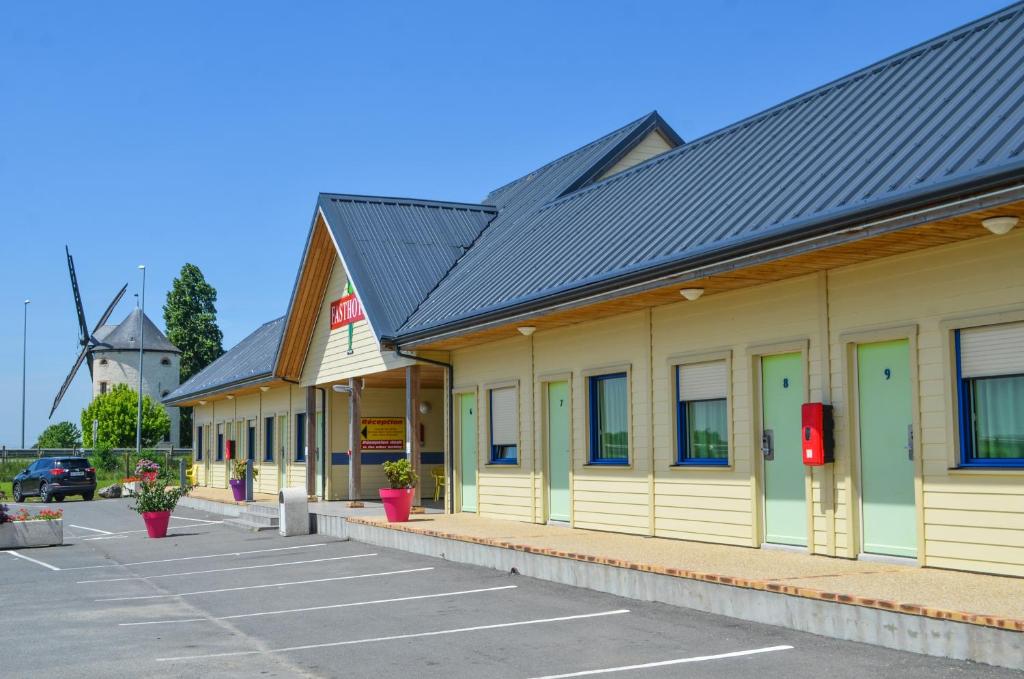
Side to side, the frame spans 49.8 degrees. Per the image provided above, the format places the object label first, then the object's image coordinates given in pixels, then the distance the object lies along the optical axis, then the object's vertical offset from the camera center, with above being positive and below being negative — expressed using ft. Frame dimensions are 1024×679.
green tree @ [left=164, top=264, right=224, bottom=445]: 267.80 +25.46
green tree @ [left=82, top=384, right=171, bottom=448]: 228.84 +1.41
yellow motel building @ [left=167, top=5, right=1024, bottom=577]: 33.37 +3.73
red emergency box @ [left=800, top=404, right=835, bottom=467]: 38.24 -0.61
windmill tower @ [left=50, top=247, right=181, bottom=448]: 250.78 +14.87
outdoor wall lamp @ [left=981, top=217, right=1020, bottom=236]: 30.30 +5.28
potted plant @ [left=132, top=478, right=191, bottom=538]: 75.00 -5.49
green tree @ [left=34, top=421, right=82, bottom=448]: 348.18 -2.78
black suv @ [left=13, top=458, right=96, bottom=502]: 129.29 -6.25
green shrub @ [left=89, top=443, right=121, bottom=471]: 177.81 -5.34
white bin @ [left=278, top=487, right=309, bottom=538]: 70.28 -5.68
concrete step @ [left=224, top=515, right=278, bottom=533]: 76.23 -7.23
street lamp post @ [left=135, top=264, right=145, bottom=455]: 166.40 +0.01
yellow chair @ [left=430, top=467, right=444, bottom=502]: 85.15 -4.39
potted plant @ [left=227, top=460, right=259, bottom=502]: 97.76 -5.12
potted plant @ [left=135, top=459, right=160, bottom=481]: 78.35 -3.25
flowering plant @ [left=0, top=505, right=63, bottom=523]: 69.46 -5.76
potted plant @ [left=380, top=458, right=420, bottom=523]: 60.95 -3.84
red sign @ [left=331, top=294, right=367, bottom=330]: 76.13 +7.90
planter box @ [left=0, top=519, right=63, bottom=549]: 69.10 -6.80
